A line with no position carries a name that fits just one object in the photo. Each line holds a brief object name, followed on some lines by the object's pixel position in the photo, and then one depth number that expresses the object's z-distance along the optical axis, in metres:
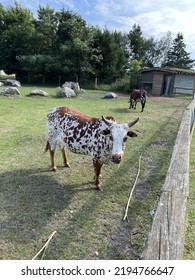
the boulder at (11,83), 19.33
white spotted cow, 2.96
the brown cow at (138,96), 10.18
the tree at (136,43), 34.24
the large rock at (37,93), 14.07
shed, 19.25
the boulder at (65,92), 14.52
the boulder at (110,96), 15.08
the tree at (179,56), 35.97
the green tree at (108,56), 24.94
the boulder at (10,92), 13.44
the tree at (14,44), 25.24
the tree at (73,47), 22.69
